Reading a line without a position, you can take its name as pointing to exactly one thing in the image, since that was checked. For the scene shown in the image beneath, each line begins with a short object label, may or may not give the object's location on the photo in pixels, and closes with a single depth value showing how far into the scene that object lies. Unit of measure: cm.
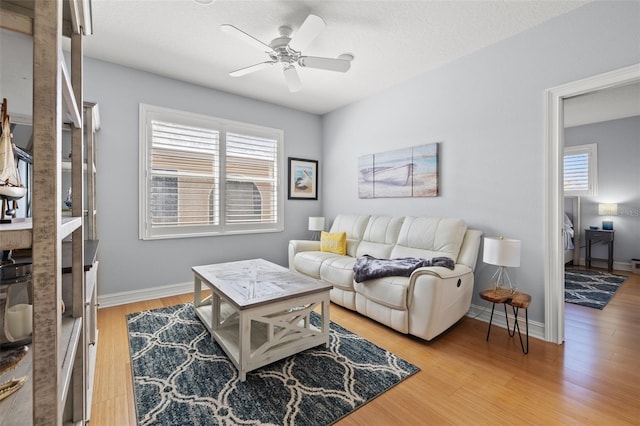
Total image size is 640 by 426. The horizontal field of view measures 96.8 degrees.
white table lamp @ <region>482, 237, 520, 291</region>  232
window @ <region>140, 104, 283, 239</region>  346
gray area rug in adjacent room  336
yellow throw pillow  380
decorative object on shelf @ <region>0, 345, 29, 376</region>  79
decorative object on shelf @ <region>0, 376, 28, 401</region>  70
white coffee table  190
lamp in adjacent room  496
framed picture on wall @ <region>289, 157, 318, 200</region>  468
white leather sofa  234
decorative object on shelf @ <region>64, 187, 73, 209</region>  240
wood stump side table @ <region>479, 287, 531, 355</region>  225
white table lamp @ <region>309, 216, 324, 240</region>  449
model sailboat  73
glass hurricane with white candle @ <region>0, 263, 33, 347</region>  90
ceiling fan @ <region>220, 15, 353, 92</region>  222
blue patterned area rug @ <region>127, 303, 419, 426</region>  157
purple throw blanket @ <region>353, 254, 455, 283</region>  255
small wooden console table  488
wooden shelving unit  54
